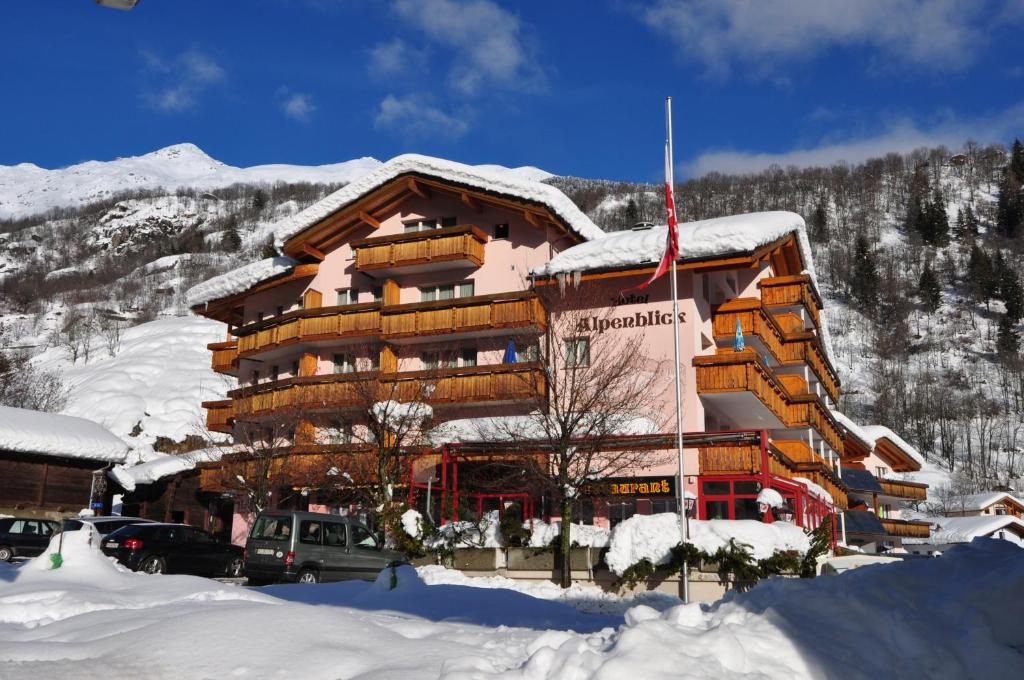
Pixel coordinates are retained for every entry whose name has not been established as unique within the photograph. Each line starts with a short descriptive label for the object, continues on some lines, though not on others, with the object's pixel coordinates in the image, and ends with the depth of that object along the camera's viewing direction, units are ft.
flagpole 65.57
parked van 64.95
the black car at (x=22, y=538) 85.30
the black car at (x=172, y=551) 71.77
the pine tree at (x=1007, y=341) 368.68
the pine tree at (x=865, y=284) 441.27
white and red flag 74.43
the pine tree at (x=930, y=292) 431.43
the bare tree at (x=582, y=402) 79.25
